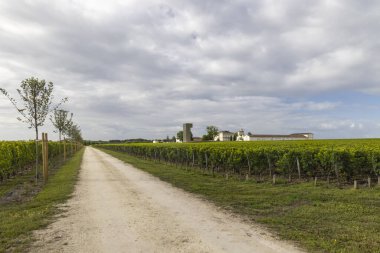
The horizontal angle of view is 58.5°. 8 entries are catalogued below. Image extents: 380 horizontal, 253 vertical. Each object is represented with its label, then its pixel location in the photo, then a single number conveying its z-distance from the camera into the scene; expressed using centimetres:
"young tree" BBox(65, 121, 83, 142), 5869
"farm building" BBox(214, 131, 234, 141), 11575
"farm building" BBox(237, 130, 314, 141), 8639
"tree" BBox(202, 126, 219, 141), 10994
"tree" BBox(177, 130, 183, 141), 11494
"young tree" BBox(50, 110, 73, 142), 3850
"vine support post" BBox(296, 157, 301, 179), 1572
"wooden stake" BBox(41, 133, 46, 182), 1606
